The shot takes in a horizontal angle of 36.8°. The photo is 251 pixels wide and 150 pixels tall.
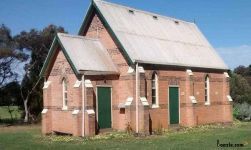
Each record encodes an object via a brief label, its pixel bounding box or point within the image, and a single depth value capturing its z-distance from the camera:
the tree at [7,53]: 36.03
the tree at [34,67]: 39.23
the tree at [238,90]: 49.50
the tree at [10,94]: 39.41
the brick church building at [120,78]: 23.66
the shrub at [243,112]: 35.84
